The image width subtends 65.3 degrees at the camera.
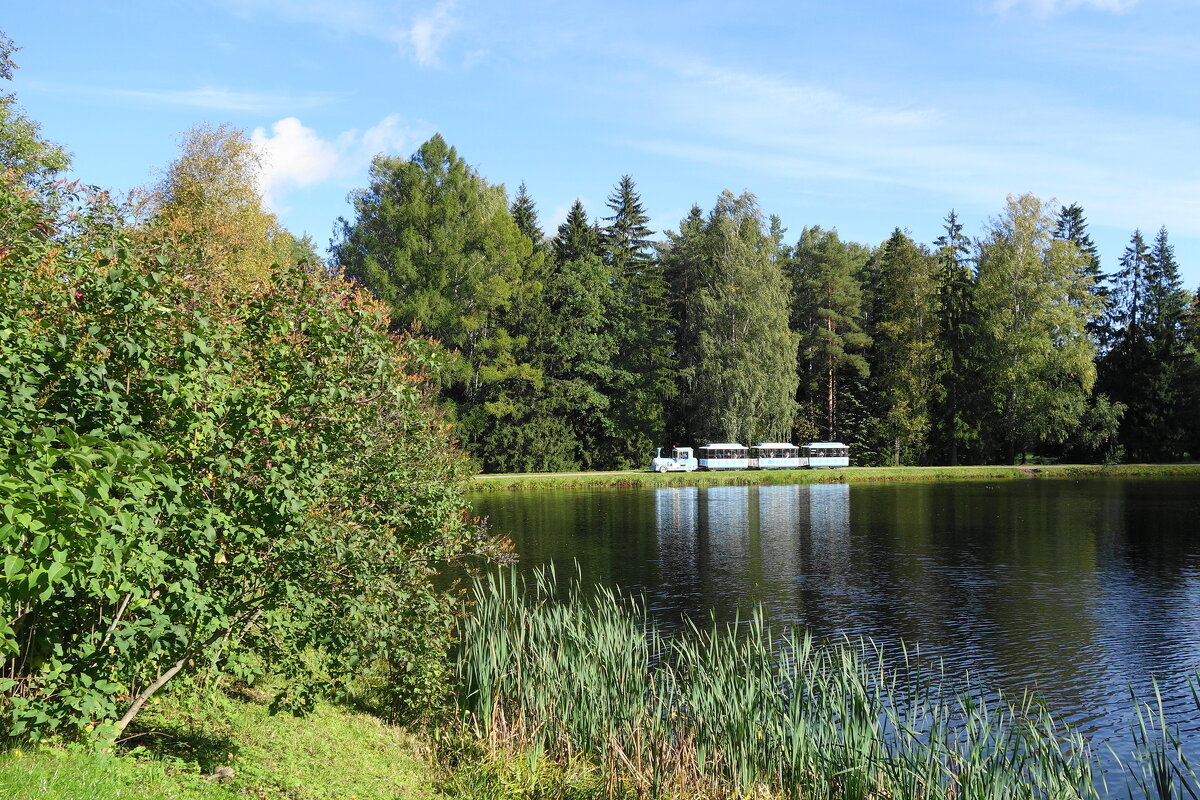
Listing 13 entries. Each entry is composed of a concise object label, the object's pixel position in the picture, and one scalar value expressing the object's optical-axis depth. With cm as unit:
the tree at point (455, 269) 5378
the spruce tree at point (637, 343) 6550
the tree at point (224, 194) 3262
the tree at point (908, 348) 6819
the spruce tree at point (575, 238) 6688
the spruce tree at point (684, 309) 6581
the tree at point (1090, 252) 7512
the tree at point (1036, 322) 6431
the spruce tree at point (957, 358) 6975
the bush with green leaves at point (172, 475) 596
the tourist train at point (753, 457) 6288
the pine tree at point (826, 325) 7194
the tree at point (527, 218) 6769
